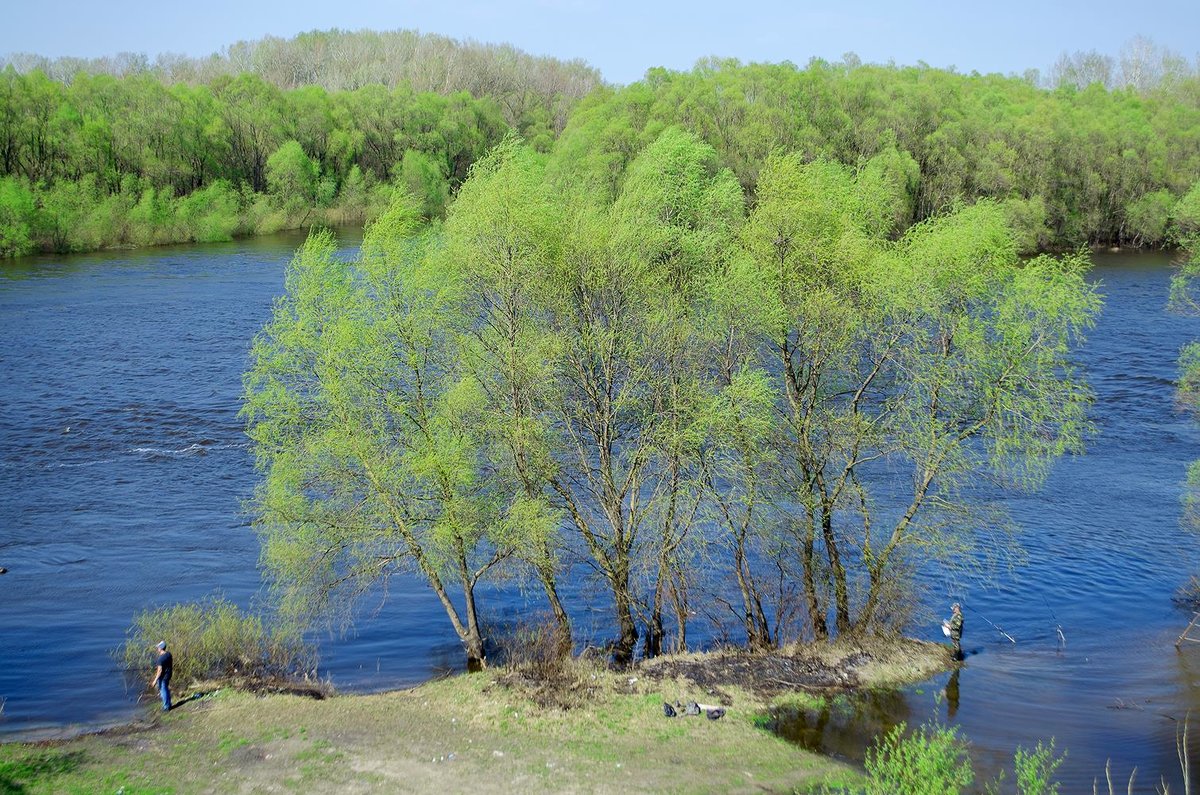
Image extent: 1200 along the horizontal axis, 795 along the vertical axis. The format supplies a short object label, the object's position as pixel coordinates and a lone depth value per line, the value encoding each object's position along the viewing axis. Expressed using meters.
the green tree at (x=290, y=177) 101.06
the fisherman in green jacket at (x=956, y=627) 25.98
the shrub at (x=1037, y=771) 12.95
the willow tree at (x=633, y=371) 24.95
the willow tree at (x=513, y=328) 24.34
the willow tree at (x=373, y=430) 24.25
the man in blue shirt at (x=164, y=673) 21.73
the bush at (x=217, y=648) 24.00
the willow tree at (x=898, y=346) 23.84
